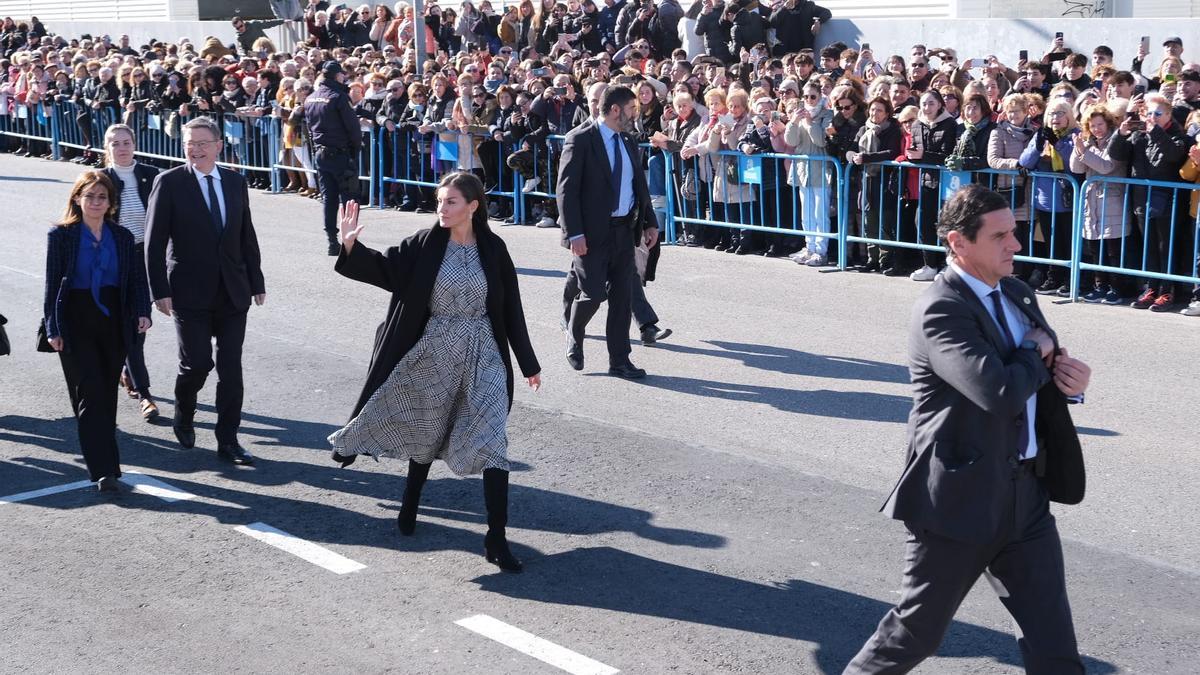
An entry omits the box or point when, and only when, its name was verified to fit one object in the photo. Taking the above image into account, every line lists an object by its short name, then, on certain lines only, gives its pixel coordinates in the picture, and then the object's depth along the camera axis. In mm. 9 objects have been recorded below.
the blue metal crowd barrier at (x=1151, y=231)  11672
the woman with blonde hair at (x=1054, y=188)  12234
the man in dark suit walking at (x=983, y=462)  4441
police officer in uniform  15406
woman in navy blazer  7688
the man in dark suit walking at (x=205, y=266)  8188
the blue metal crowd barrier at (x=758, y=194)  14148
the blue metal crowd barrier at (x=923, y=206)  12438
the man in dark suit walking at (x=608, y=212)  9883
